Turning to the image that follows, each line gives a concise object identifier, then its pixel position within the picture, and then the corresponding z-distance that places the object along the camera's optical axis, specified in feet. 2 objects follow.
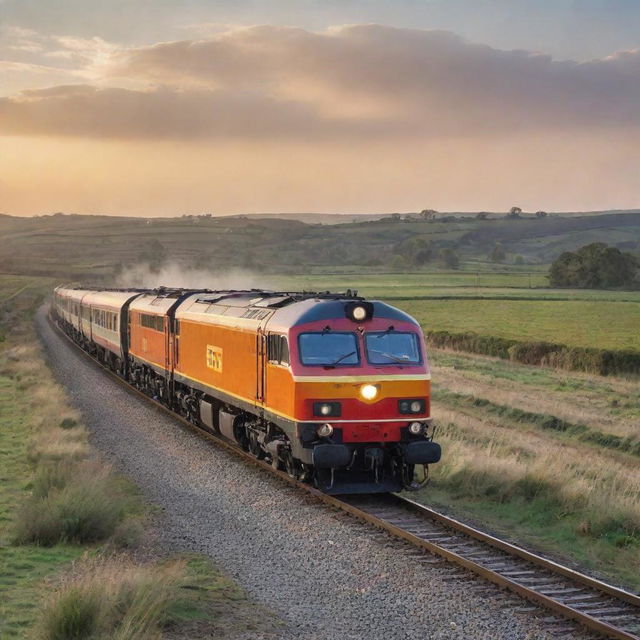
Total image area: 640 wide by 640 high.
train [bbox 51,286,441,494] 51.75
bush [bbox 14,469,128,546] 43.75
